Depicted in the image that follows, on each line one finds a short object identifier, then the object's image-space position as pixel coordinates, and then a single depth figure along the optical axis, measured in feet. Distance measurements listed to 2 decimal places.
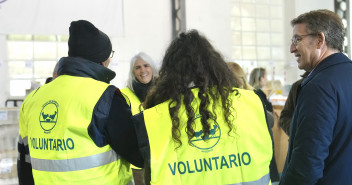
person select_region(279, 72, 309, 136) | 7.37
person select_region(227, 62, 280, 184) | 8.29
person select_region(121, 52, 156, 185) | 9.56
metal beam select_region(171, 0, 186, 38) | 18.11
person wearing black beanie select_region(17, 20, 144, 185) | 4.52
